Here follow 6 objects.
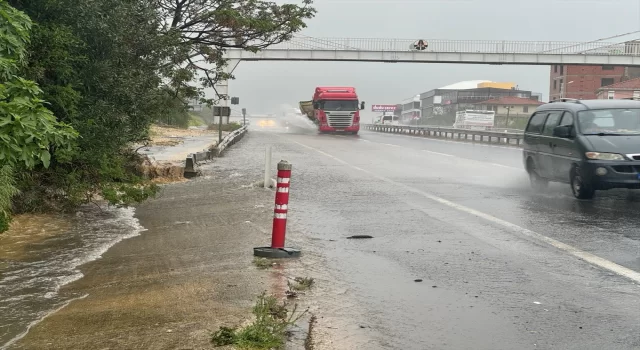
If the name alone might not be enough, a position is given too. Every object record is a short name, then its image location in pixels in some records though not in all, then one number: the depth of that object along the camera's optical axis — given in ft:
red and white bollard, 24.84
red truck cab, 160.04
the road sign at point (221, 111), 92.74
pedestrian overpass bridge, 183.52
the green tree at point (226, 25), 69.62
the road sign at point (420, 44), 191.42
